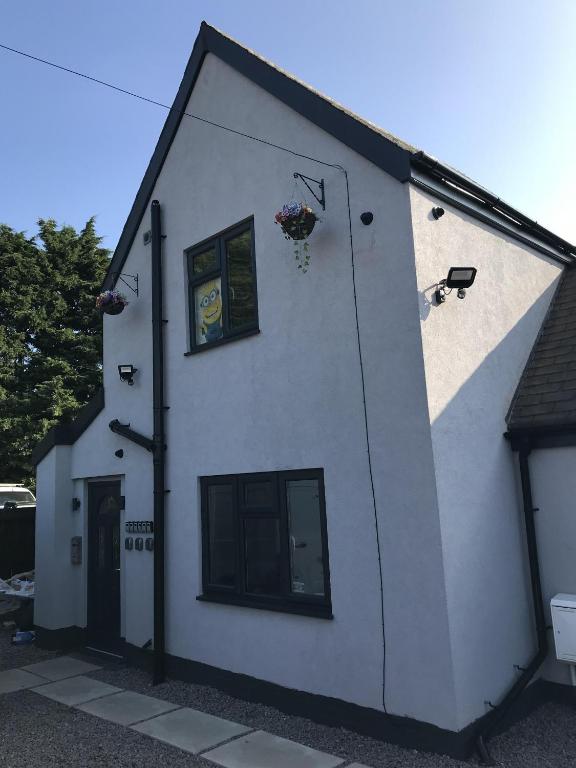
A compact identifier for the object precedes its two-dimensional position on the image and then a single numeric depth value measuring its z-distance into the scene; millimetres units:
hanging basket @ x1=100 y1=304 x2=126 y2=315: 8555
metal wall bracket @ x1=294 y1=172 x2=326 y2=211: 6223
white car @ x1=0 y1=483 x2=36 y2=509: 14942
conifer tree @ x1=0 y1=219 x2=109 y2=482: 20688
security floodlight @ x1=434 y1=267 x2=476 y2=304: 5500
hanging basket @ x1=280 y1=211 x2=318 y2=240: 5910
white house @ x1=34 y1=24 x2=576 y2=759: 5199
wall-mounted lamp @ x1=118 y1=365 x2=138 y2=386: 8391
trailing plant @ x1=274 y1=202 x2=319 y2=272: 5891
